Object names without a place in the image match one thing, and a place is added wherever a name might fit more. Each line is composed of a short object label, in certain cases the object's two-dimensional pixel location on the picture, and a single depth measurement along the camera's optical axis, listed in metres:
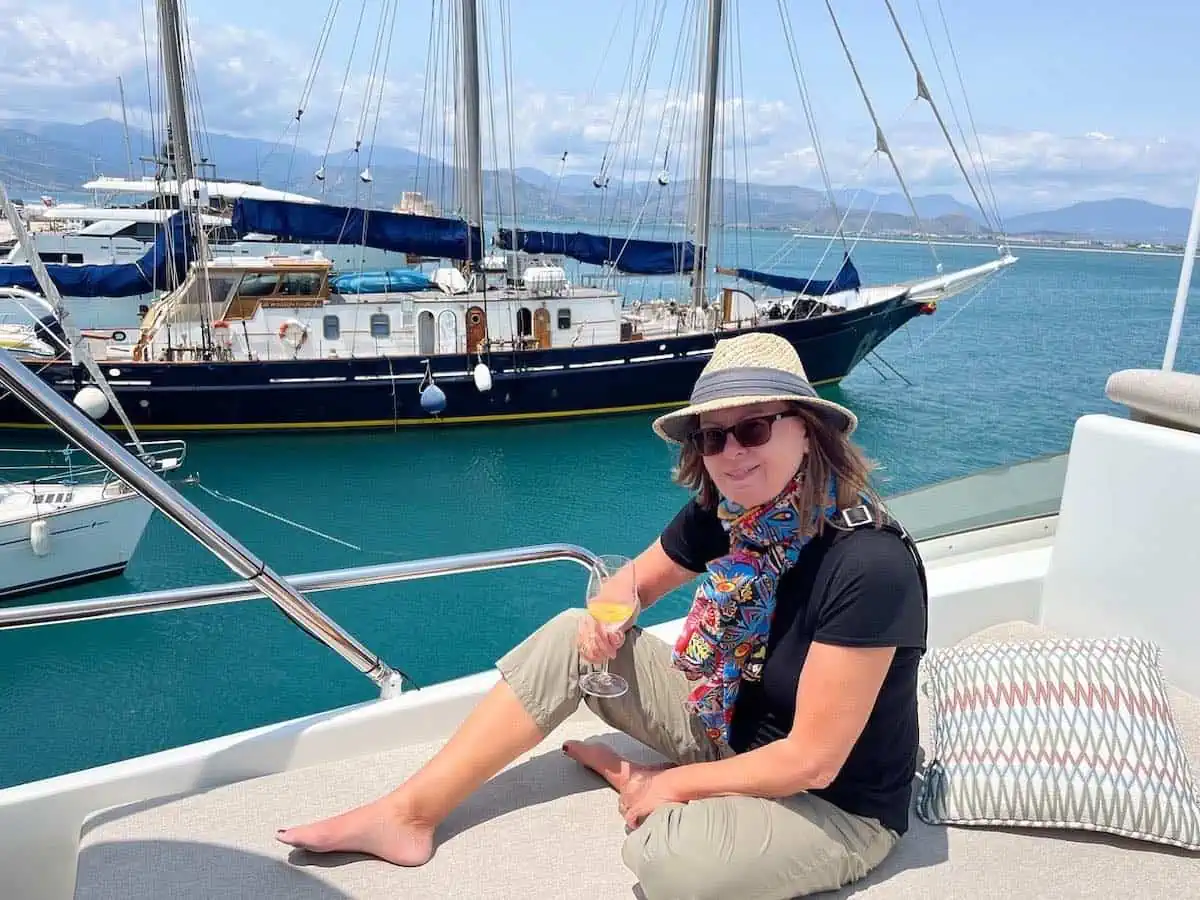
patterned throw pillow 1.70
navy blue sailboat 14.58
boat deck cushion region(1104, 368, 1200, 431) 2.18
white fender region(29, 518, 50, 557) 7.93
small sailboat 7.94
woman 1.41
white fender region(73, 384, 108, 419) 12.94
